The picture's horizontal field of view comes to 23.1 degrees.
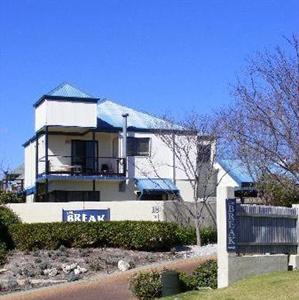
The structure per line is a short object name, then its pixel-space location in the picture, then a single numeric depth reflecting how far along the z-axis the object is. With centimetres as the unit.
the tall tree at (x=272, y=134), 2436
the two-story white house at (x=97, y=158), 4075
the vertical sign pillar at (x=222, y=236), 1712
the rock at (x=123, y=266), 2375
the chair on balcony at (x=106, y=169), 4197
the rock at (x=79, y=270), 2365
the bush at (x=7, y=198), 3170
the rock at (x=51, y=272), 2366
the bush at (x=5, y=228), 2691
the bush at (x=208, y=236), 2918
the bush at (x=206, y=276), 1788
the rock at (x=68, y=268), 2392
